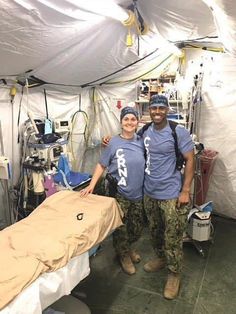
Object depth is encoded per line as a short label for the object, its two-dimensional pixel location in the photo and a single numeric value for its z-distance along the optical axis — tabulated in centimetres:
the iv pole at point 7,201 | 276
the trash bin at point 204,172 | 337
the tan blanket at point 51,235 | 130
